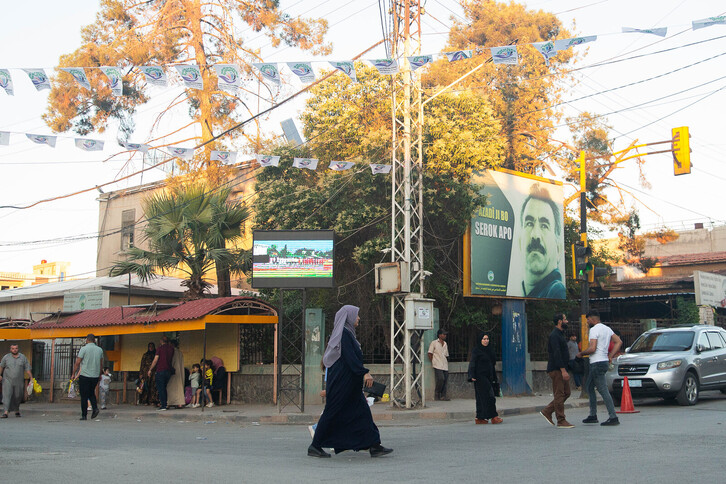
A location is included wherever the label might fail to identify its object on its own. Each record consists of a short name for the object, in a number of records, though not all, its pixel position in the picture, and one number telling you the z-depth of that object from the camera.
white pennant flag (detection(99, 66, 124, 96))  15.75
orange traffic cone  14.68
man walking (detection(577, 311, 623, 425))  11.70
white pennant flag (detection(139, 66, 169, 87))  15.76
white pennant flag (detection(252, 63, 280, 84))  15.47
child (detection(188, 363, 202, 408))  18.47
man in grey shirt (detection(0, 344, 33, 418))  16.55
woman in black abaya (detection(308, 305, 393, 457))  8.30
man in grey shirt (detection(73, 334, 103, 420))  15.53
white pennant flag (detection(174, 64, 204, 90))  15.62
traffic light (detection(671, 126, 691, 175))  17.92
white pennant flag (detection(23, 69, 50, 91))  14.81
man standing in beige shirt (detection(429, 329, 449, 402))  18.70
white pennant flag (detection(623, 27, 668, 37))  13.25
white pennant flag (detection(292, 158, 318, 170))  19.81
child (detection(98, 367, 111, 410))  18.86
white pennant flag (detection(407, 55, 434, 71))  15.37
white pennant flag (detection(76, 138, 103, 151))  17.20
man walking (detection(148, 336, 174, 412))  18.03
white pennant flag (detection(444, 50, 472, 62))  15.44
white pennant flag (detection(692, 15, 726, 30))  12.70
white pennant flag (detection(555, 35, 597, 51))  13.74
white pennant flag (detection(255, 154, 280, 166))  19.53
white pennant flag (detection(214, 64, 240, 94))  15.67
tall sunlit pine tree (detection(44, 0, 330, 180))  27.09
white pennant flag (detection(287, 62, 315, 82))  15.59
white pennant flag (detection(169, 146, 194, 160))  18.39
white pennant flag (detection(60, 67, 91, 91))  14.64
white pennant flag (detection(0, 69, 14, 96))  14.64
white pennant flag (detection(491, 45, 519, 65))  15.15
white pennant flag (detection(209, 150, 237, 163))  18.88
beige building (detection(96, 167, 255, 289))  36.38
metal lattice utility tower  16.69
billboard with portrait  20.50
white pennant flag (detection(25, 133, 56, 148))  16.72
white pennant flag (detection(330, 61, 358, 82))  15.38
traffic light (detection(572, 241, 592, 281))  18.38
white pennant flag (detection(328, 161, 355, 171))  19.53
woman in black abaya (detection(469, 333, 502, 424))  12.96
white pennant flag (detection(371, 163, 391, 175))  18.83
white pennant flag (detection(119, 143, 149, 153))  17.66
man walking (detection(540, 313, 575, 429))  11.41
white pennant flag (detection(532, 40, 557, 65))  14.50
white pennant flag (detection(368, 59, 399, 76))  15.80
